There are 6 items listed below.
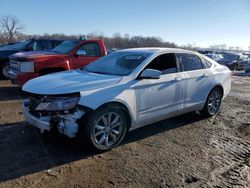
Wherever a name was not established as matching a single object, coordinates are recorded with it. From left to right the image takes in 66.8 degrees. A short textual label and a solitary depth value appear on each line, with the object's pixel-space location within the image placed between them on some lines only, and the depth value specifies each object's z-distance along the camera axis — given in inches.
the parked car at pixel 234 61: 692.5
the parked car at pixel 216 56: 752.4
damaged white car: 108.8
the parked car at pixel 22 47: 291.8
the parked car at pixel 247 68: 588.8
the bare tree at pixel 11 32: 2398.2
